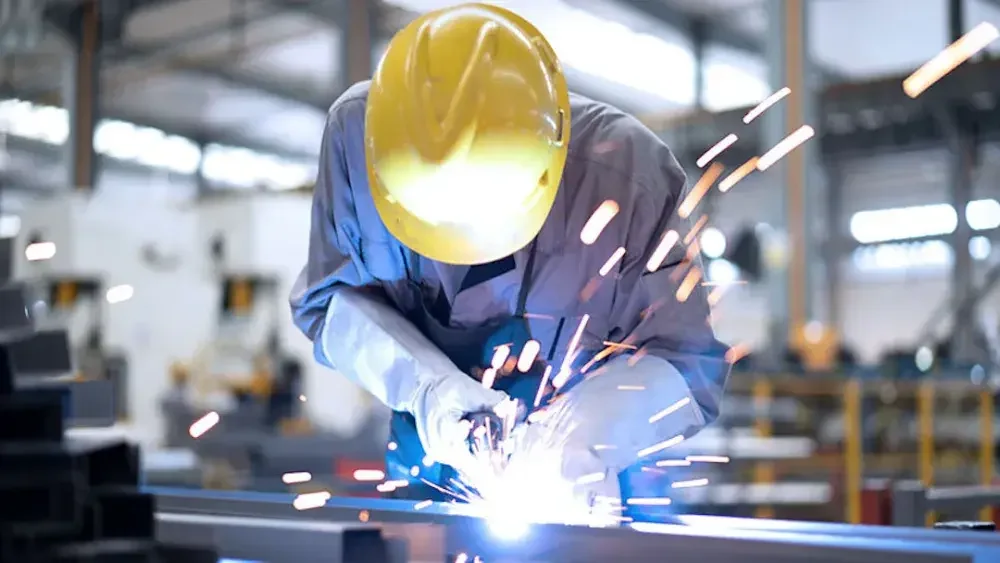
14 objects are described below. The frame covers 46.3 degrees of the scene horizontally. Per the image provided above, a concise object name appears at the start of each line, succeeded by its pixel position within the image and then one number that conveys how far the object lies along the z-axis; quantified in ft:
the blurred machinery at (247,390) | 18.95
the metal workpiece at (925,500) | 7.93
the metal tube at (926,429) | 21.80
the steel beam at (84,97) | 32.71
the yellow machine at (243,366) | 24.71
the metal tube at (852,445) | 20.36
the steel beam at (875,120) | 31.78
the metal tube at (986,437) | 21.22
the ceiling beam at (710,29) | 38.47
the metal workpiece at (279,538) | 4.62
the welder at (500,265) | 5.25
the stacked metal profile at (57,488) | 3.86
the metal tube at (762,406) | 23.51
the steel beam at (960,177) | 34.27
